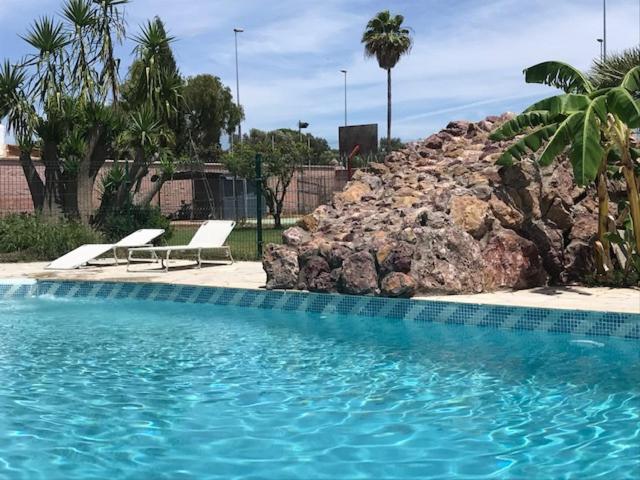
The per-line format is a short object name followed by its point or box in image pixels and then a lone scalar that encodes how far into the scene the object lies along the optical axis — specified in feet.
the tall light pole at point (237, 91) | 169.78
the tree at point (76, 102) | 59.77
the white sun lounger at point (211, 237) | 45.03
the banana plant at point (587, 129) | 27.50
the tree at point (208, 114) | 158.51
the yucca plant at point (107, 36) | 64.85
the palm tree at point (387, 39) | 144.15
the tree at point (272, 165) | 93.40
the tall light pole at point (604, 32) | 119.61
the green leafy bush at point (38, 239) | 53.06
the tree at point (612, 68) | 39.83
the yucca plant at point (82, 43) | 63.21
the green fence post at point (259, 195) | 48.03
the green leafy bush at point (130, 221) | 57.82
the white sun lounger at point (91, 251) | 45.19
